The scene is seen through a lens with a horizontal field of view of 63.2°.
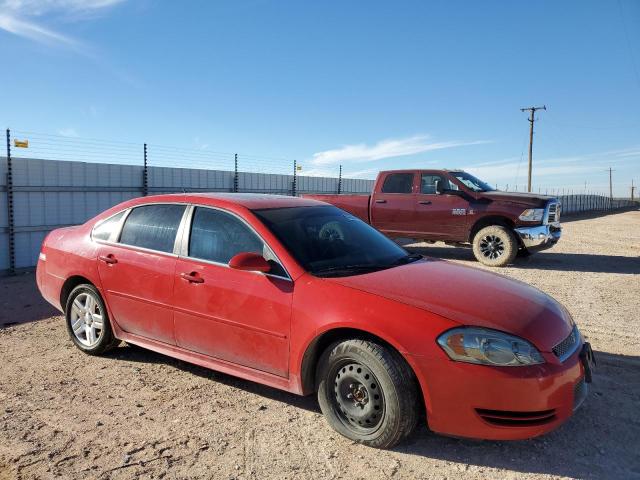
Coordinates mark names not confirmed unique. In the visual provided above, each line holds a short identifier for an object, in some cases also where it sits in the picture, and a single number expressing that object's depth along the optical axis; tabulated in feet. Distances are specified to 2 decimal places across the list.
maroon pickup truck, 33.86
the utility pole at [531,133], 137.59
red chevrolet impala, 9.45
